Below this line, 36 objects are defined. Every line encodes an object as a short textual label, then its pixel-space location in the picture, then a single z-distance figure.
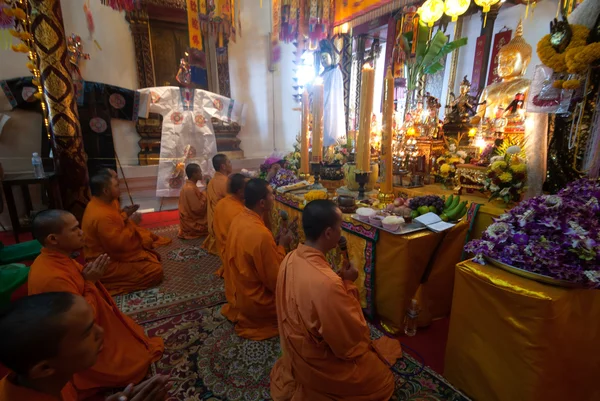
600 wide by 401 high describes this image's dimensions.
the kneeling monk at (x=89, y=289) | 1.89
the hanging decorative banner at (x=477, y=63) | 5.62
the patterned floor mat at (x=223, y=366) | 1.97
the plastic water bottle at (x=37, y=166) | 4.78
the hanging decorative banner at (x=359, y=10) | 4.79
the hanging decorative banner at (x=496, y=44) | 5.37
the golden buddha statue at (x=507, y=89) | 3.38
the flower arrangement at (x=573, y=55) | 1.89
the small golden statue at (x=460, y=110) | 3.59
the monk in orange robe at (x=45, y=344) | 0.90
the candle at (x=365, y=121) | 2.60
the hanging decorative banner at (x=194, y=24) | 5.07
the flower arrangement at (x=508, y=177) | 2.44
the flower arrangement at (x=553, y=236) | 1.43
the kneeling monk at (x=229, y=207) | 3.32
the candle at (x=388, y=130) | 2.59
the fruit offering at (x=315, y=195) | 2.96
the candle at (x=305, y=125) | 3.68
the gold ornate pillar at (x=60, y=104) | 4.31
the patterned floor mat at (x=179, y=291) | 3.00
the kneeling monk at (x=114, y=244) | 3.20
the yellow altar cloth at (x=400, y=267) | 2.26
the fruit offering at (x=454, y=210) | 2.44
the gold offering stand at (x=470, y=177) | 2.80
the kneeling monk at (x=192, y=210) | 4.96
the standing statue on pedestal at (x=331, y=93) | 7.14
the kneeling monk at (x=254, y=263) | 2.37
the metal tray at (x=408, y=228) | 2.20
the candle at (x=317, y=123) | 3.44
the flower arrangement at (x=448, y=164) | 3.22
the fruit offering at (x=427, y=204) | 2.53
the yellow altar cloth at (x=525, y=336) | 1.47
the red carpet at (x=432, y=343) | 2.21
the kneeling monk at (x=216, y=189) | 4.42
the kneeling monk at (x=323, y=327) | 1.47
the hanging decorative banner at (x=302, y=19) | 5.84
